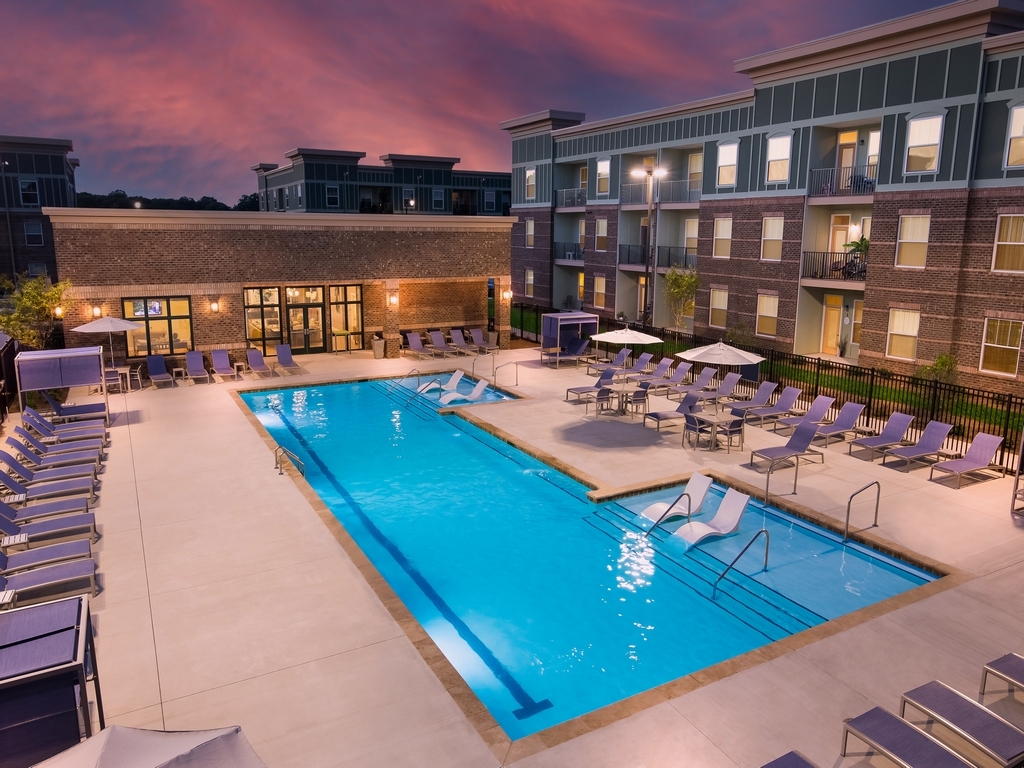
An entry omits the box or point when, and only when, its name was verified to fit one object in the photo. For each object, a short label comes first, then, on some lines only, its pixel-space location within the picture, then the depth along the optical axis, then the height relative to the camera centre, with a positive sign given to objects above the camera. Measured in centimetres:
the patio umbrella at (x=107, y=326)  2048 -183
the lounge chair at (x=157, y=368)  2333 -344
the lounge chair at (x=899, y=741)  618 -413
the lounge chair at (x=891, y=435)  1577 -366
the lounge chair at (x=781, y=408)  1833 -357
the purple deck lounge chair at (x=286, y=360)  2548 -341
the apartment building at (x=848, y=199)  2000 +244
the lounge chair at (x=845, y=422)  1677 -358
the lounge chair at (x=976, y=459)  1416 -377
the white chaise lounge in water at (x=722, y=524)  1206 -431
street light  2525 +20
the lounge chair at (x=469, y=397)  2136 -392
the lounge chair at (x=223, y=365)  2419 -344
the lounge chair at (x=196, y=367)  2367 -343
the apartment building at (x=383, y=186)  5594 +640
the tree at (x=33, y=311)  2042 -144
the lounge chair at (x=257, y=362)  2497 -345
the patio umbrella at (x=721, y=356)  1645 -205
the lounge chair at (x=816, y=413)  1769 -354
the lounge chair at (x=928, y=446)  1512 -375
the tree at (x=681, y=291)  3061 -103
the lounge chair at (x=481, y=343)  2958 -323
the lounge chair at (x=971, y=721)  630 -413
